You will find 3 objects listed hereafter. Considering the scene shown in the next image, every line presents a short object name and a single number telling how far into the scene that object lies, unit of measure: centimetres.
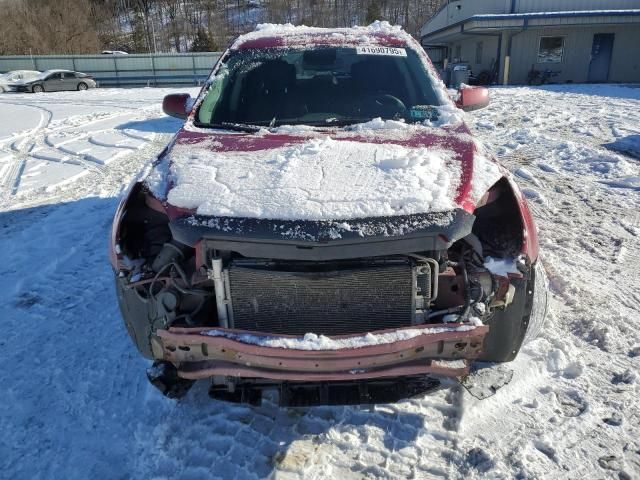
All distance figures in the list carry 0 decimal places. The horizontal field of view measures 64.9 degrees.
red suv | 211
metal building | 2223
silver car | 2508
